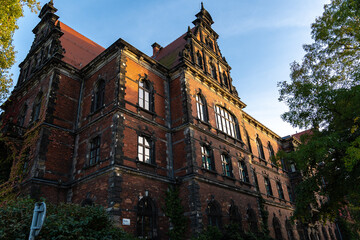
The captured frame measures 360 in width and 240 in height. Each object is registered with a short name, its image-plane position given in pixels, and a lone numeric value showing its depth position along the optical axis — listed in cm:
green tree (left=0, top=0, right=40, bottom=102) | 1191
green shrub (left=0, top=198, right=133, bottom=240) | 707
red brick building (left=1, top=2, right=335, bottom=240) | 1442
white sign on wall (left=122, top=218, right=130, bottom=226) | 1259
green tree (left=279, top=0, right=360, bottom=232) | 1225
